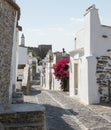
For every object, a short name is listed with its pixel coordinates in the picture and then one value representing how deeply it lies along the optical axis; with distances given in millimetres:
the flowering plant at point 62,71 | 23702
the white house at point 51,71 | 28612
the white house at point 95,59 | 15109
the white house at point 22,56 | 39694
